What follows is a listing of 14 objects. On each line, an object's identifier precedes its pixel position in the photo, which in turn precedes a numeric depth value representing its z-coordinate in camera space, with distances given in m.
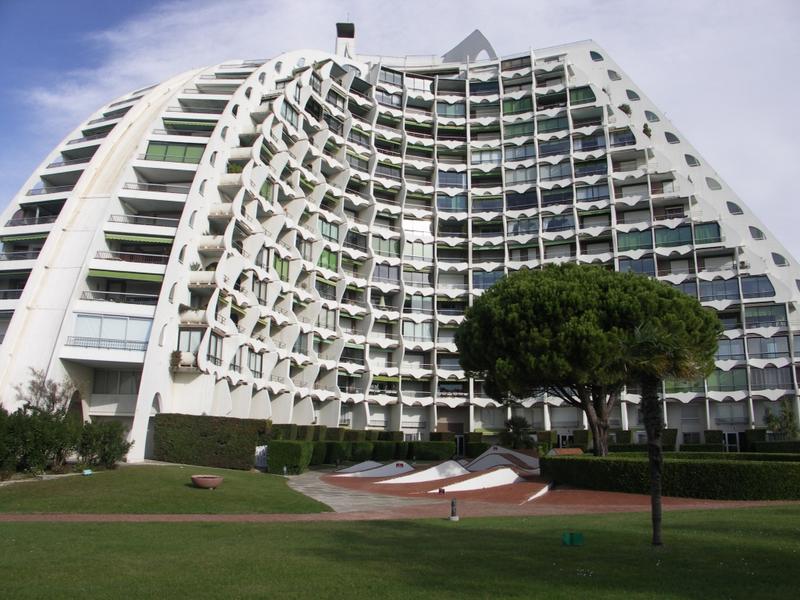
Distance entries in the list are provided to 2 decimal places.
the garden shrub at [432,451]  69.19
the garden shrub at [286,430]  54.57
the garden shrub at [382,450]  67.31
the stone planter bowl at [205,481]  31.91
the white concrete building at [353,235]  53.78
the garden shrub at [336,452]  59.53
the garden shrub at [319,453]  55.81
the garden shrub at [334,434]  66.12
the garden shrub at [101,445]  36.25
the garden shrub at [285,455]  45.97
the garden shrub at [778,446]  59.66
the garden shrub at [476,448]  73.75
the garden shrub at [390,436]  77.69
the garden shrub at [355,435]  70.81
